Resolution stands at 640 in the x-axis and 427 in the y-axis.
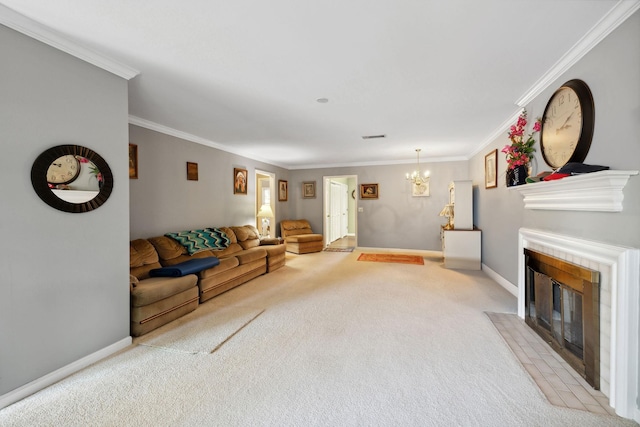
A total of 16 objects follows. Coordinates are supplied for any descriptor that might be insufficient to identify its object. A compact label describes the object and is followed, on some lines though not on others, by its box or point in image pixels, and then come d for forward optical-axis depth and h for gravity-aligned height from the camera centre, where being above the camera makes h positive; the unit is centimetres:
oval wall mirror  188 +25
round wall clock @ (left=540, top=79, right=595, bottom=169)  200 +70
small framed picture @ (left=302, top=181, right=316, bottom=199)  796 +62
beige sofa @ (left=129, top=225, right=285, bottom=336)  265 -81
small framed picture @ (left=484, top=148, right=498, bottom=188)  434 +69
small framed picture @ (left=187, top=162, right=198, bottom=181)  456 +69
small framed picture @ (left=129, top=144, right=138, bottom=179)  360 +68
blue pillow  321 -70
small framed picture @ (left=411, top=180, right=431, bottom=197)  683 +51
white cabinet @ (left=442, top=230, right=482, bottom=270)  515 -77
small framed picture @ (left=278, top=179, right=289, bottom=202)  755 +59
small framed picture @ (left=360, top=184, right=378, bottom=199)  729 +53
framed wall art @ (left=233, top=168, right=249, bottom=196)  569 +66
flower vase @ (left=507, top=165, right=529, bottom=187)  291 +38
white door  866 -2
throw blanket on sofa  408 -45
